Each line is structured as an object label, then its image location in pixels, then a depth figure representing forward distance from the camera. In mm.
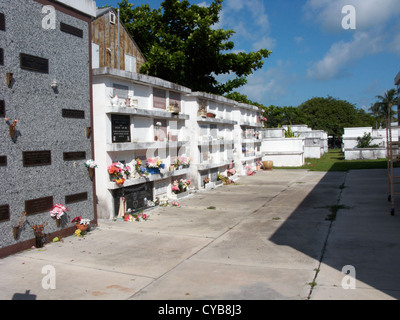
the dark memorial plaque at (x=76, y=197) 8324
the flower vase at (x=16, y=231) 6992
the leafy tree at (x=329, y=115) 60962
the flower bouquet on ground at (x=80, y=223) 8445
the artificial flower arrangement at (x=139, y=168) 11023
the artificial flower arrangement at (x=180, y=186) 13491
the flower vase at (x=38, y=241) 7398
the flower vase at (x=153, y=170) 11766
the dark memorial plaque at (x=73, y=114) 8205
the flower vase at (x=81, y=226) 8430
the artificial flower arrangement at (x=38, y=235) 7402
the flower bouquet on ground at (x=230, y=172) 19219
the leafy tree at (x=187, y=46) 21062
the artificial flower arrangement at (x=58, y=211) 7836
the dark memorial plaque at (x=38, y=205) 7327
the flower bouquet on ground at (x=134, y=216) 10086
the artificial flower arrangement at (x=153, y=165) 11711
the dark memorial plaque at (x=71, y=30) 8170
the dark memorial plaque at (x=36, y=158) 7262
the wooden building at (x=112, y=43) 16484
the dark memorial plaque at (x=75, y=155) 8262
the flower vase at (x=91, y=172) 8883
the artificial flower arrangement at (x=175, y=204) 12289
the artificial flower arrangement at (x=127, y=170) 10320
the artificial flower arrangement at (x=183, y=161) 13873
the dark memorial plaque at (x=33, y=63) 7227
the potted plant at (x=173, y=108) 13211
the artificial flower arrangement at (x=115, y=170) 9828
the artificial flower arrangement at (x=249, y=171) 22283
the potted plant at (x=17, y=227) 6996
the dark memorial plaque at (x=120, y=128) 10167
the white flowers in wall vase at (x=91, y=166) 8742
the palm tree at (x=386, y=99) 62500
